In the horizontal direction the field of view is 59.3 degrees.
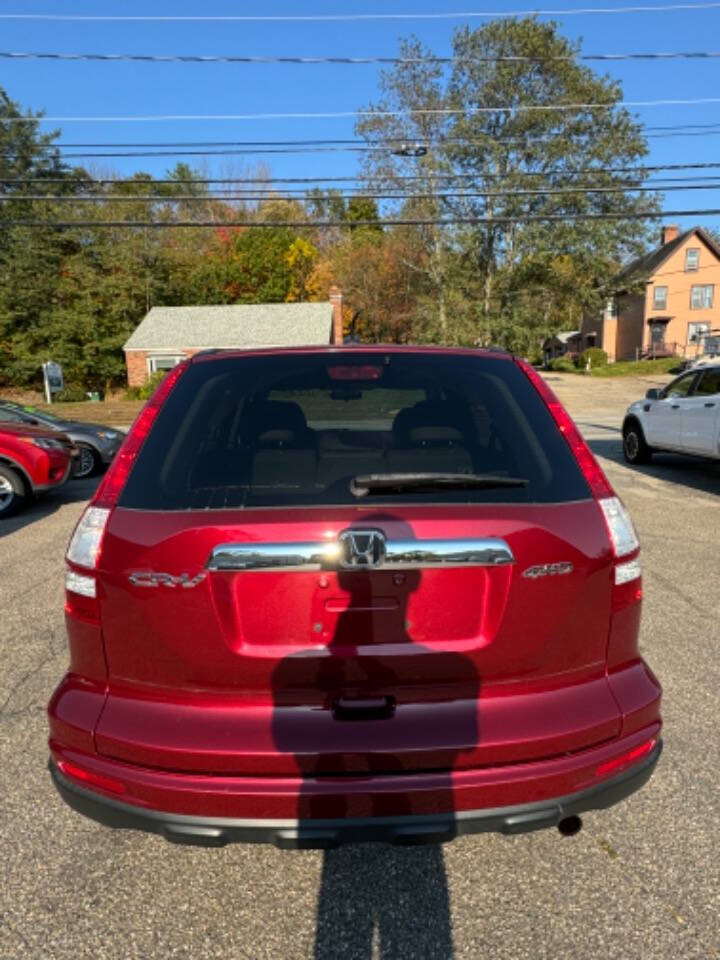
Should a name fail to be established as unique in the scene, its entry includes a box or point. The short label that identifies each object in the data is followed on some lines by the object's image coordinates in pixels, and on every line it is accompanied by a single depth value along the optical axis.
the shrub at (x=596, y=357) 50.09
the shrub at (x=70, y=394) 36.06
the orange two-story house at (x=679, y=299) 49.91
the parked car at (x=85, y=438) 10.45
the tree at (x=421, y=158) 30.12
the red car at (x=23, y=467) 7.68
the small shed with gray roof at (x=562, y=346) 70.88
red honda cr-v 1.68
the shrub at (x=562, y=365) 52.56
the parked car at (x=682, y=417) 9.02
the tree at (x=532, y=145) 31.08
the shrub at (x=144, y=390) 32.70
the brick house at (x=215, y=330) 33.97
